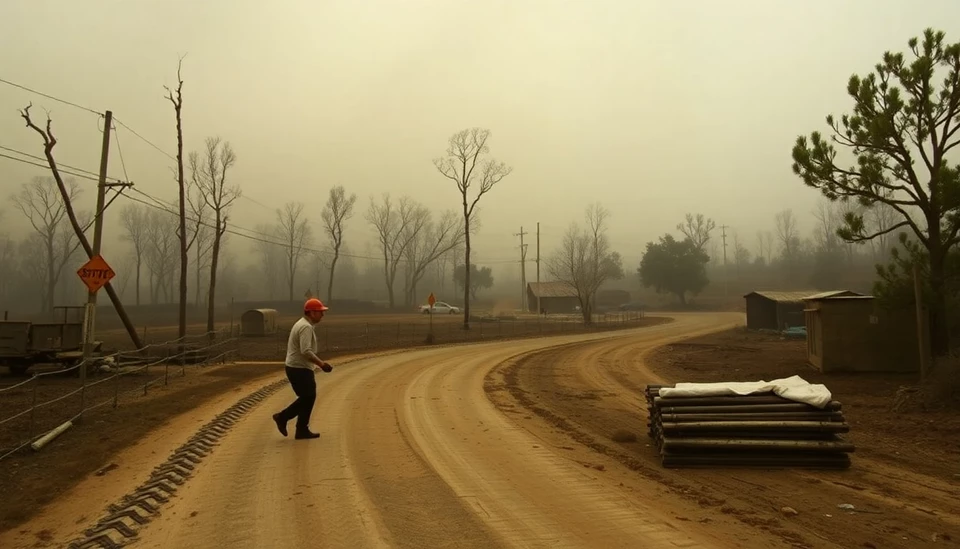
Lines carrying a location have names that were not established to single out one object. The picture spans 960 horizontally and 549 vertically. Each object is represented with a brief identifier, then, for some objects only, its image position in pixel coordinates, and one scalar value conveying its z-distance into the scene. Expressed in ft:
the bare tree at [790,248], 418.31
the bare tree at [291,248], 313.94
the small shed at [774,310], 138.31
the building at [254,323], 137.07
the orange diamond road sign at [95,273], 49.32
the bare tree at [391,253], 318.04
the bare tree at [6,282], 342.64
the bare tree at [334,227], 252.21
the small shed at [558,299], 296.10
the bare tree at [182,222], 93.50
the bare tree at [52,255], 249.49
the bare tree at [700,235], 338.64
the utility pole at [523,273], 289.94
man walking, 28.81
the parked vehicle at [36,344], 65.62
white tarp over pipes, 24.66
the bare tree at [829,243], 353.72
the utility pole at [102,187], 67.21
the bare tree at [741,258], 461.29
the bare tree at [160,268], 326.65
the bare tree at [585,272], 191.31
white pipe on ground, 29.00
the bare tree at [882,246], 259.95
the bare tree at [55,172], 71.05
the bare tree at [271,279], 448.49
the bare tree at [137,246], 318.49
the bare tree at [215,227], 123.48
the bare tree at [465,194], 165.99
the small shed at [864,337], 57.00
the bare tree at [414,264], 307.78
